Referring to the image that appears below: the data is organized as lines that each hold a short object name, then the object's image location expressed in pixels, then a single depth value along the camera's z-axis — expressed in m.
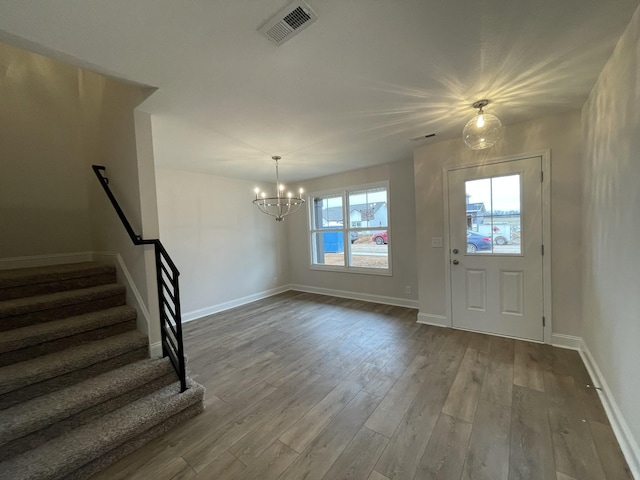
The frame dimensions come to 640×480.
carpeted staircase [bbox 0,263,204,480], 1.42
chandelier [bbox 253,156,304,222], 5.13
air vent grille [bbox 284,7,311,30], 1.23
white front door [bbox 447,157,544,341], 2.78
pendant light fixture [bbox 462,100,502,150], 2.21
